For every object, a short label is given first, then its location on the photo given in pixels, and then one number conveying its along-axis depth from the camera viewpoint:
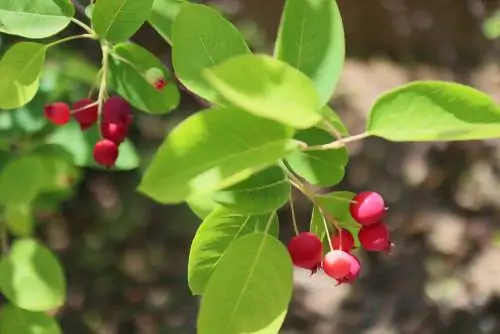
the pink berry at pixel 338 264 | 0.48
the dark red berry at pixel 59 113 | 0.57
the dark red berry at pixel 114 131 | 0.56
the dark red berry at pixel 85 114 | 0.57
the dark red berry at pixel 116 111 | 0.56
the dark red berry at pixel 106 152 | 0.56
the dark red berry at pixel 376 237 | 0.49
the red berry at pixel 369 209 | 0.48
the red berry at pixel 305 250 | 0.48
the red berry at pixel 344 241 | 0.50
